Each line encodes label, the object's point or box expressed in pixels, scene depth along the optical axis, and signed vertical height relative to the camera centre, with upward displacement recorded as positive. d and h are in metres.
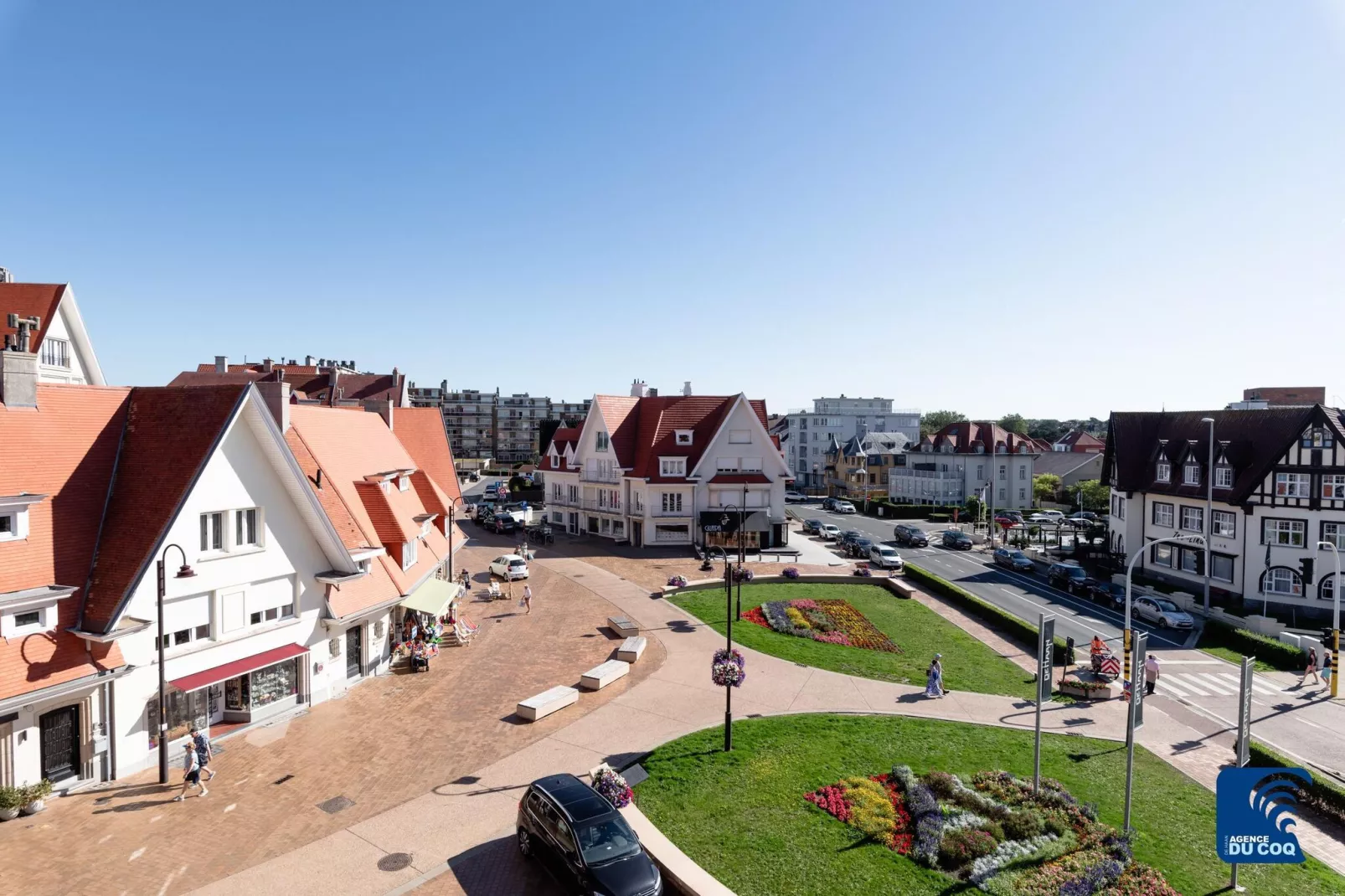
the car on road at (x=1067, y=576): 44.68 -8.91
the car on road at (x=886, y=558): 48.06 -8.34
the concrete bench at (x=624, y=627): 30.80 -8.45
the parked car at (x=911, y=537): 60.69 -8.64
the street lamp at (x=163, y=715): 16.44 -6.69
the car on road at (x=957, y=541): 60.38 -8.92
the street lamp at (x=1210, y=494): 39.84 -3.30
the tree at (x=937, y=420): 188.62 +4.64
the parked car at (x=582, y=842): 12.57 -7.63
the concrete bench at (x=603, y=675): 24.17 -8.36
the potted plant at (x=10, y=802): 15.05 -7.89
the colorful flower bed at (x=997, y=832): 13.59 -8.42
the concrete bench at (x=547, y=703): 21.38 -8.29
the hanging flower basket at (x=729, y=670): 18.75 -6.25
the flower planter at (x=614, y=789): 15.19 -7.63
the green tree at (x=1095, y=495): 73.00 -6.00
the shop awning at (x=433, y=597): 26.14 -6.29
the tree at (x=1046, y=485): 82.41 -5.64
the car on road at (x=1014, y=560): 51.09 -9.01
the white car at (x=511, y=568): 41.19 -7.83
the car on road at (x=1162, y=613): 36.59 -9.31
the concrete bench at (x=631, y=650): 27.17 -8.34
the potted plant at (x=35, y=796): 15.33 -7.93
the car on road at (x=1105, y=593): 40.59 -9.21
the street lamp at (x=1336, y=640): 26.81 -7.85
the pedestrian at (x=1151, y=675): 26.22 -8.80
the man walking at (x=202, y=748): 16.91 -7.57
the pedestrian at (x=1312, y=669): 28.64 -9.40
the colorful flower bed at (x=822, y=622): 31.50 -8.79
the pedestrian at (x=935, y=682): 24.36 -8.45
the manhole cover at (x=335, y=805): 16.17 -8.59
